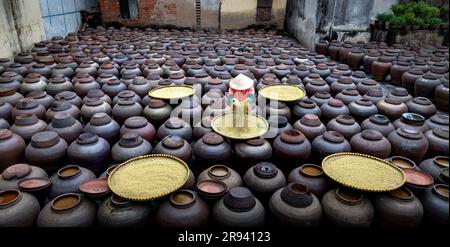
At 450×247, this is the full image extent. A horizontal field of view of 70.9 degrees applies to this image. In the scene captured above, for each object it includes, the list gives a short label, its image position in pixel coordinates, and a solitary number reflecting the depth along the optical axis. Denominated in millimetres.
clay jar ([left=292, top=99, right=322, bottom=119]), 5824
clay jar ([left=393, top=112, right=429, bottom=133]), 5258
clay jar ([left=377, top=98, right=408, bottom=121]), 5938
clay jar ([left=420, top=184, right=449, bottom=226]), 3529
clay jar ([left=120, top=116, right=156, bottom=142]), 5074
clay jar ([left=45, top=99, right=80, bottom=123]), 5539
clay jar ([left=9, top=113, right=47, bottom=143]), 4934
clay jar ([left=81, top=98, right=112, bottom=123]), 5758
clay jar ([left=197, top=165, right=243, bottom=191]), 3908
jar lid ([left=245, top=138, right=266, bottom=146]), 4590
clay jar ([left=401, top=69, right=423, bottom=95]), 8016
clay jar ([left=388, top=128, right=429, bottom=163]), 4777
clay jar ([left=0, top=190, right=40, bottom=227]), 3283
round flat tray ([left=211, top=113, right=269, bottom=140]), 4633
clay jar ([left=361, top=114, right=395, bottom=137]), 5208
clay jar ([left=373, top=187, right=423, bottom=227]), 3500
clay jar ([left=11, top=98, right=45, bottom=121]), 5539
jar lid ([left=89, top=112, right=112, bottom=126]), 5145
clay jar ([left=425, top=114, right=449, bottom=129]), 5264
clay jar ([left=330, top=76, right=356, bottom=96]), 7020
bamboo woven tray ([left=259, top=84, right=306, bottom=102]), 5912
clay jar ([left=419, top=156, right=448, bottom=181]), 4102
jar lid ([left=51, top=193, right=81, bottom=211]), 3344
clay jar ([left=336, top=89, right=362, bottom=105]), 6371
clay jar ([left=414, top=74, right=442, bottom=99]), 7477
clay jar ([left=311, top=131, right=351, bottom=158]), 4637
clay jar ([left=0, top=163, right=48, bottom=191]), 3764
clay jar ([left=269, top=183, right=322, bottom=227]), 3428
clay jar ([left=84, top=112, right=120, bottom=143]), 5082
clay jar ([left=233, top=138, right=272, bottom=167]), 4523
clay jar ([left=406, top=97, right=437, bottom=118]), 6016
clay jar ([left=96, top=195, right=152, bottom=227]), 3334
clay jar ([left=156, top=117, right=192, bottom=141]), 5121
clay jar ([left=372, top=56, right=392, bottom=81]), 9055
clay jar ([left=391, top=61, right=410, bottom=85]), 8562
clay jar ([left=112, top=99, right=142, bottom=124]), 5758
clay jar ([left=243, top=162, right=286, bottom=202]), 3895
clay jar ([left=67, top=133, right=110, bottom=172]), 4465
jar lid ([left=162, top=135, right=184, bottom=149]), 4469
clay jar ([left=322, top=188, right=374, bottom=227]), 3455
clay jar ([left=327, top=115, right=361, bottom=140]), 5152
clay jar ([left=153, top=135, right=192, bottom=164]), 4445
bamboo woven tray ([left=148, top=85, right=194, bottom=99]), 5941
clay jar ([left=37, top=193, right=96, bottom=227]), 3270
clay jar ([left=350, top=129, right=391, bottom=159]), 4664
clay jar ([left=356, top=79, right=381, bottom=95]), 6945
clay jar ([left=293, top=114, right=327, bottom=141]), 5105
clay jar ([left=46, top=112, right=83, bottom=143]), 4969
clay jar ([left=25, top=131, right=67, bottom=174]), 4461
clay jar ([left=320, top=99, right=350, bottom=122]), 5840
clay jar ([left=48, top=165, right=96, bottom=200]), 3779
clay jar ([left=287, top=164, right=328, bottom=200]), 3860
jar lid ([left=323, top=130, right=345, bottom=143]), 4699
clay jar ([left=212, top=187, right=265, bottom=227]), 3387
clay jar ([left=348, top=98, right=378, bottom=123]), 5902
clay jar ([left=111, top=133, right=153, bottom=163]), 4441
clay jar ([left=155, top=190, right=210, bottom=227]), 3352
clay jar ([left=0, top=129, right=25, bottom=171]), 4504
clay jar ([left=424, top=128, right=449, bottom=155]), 4773
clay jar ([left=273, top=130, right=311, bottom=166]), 4605
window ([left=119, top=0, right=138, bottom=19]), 14670
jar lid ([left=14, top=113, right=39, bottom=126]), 5028
